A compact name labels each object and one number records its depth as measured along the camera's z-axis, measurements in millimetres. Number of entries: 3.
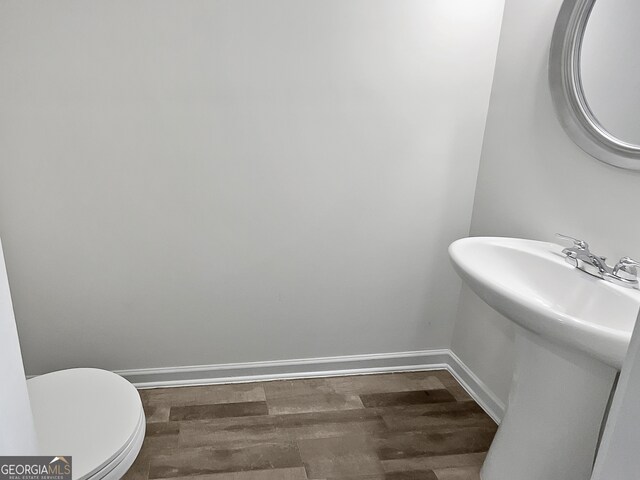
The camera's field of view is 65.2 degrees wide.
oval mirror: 1443
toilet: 937
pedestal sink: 1211
